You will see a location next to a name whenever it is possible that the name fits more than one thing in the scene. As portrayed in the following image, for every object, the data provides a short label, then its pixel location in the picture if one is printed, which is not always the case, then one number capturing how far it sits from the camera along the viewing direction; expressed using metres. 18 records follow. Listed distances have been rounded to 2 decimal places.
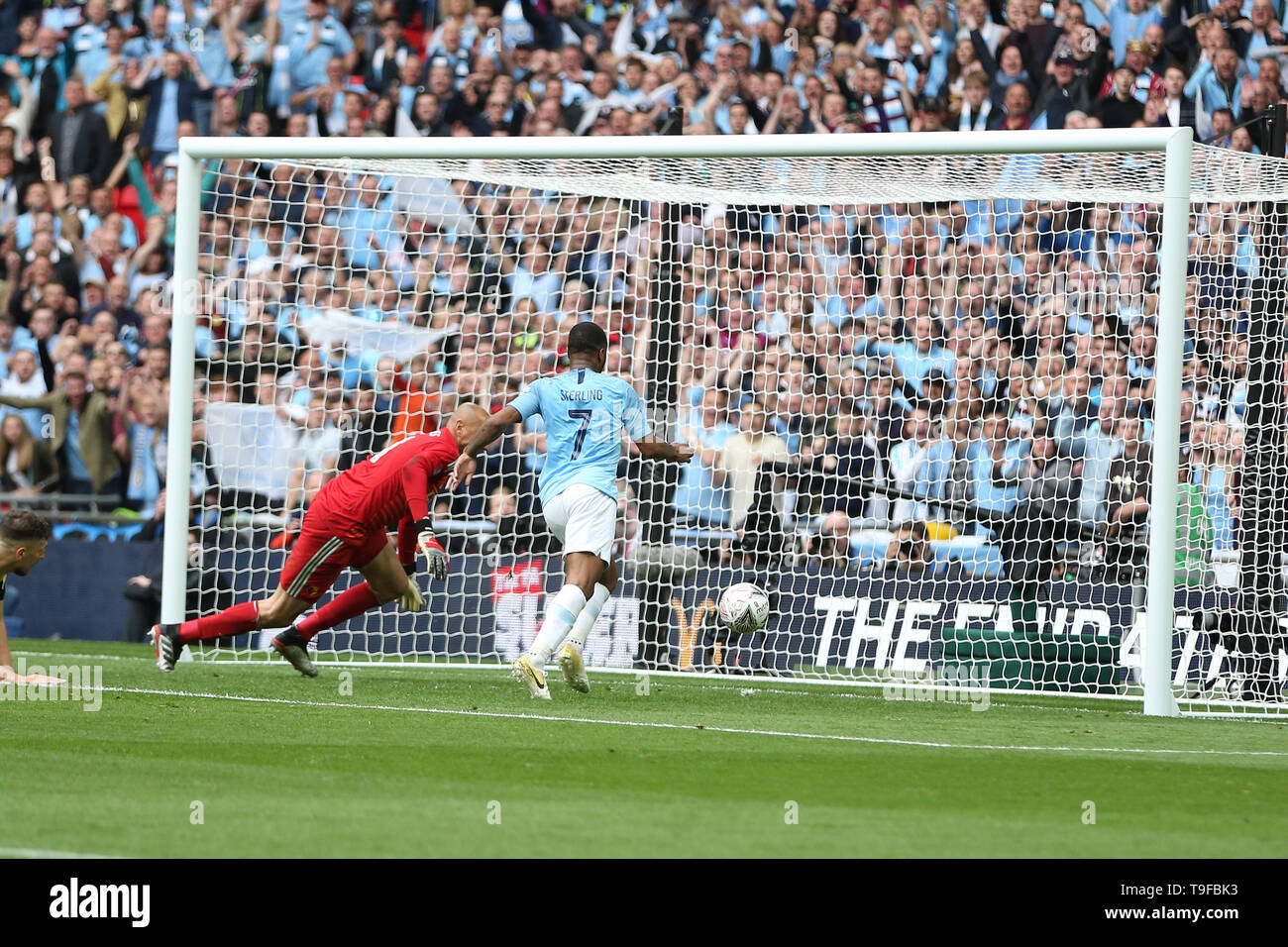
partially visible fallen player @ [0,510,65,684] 9.27
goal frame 9.70
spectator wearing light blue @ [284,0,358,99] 18.88
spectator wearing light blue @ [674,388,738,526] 13.38
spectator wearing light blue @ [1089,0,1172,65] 15.94
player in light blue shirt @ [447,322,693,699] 9.86
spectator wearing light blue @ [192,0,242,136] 18.77
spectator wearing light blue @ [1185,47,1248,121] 15.27
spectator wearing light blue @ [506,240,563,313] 14.83
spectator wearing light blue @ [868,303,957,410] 13.34
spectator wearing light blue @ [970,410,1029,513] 12.71
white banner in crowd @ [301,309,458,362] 14.12
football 11.15
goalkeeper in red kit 10.28
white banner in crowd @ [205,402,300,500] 14.01
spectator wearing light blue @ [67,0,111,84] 19.33
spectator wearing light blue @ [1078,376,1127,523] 12.46
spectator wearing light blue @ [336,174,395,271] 15.35
